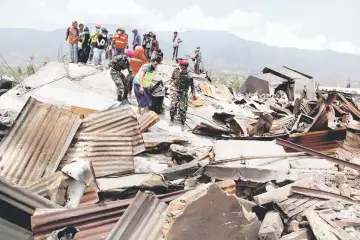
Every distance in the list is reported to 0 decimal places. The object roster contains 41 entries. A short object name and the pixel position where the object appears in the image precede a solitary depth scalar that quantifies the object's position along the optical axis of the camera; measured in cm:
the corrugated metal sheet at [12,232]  356
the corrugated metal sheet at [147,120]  669
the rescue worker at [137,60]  904
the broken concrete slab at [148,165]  552
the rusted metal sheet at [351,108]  898
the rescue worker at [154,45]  1534
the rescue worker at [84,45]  1275
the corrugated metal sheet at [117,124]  563
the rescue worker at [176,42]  1797
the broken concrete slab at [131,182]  431
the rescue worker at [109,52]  1426
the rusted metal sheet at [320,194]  421
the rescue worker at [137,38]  1487
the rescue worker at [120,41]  1211
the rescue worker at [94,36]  1229
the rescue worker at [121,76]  852
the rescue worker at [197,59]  1758
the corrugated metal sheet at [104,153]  501
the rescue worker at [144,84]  775
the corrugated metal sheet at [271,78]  1696
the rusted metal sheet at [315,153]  519
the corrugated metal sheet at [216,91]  1323
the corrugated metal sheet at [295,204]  391
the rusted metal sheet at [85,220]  342
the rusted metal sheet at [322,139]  660
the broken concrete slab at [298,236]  350
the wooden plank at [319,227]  342
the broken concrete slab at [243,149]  546
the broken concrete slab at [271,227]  330
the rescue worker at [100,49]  1234
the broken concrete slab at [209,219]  312
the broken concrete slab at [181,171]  496
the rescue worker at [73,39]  1266
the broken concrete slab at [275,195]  409
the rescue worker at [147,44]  1538
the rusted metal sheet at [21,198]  364
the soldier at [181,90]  809
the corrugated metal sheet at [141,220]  335
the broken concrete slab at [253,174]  473
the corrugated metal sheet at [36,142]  468
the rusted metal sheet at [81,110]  707
